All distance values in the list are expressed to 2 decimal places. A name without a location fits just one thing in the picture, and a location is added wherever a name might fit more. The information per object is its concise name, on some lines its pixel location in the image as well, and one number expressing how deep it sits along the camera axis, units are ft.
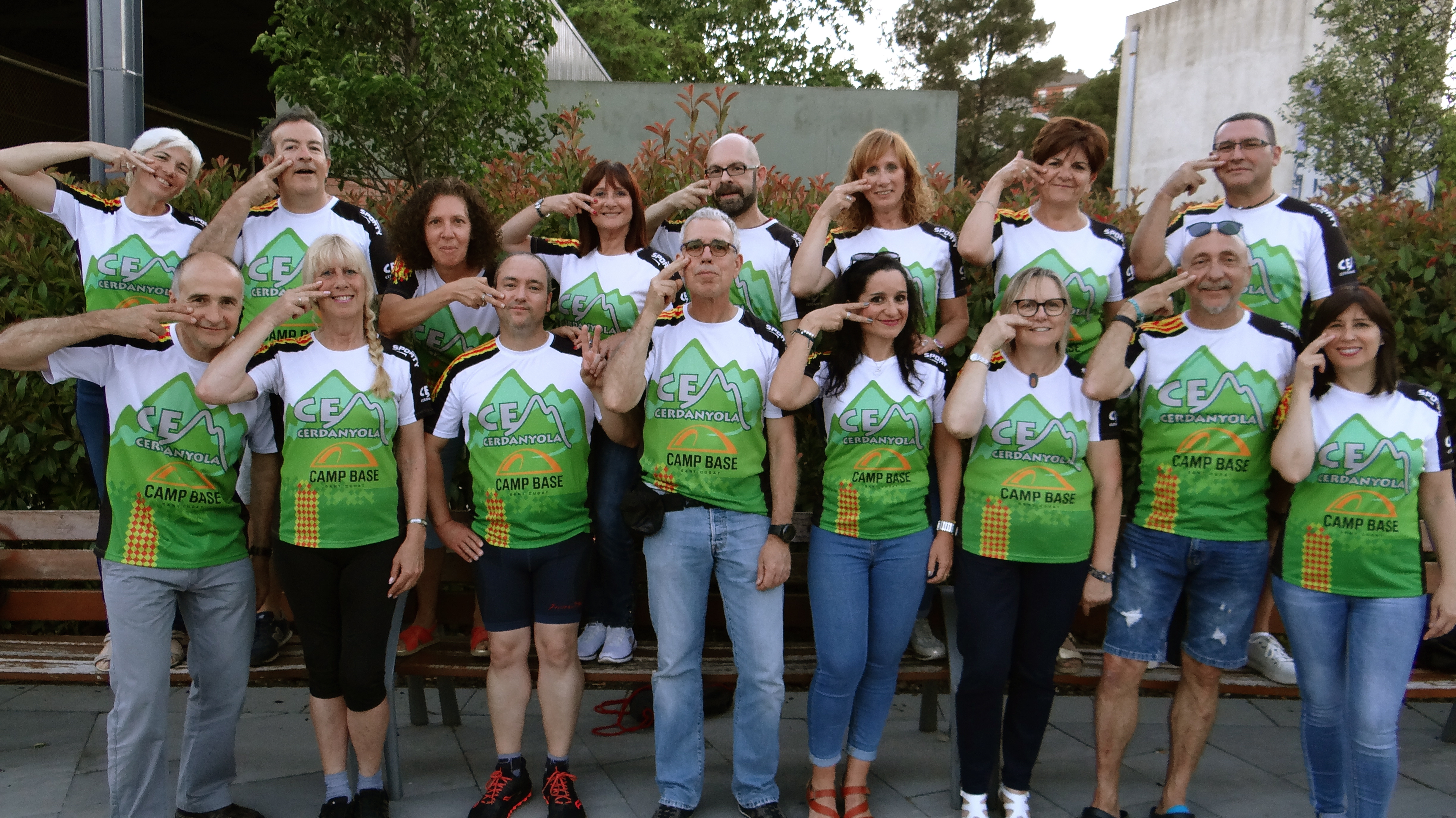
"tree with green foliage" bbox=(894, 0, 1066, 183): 119.75
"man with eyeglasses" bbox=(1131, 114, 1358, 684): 11.79
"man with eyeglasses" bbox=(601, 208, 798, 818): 11.10
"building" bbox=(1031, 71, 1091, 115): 120.67
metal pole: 17.92
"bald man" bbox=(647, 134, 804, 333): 12.63
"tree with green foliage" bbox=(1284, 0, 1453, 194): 48.42
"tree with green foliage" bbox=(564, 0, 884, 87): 90.99
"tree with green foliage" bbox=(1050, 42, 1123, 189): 116.78
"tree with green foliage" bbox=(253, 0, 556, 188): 26.61
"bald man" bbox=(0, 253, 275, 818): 10.36
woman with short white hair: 11.61
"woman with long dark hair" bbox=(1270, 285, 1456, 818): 10.14
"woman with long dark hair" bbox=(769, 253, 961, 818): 11.02
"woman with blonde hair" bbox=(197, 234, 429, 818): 10.73
